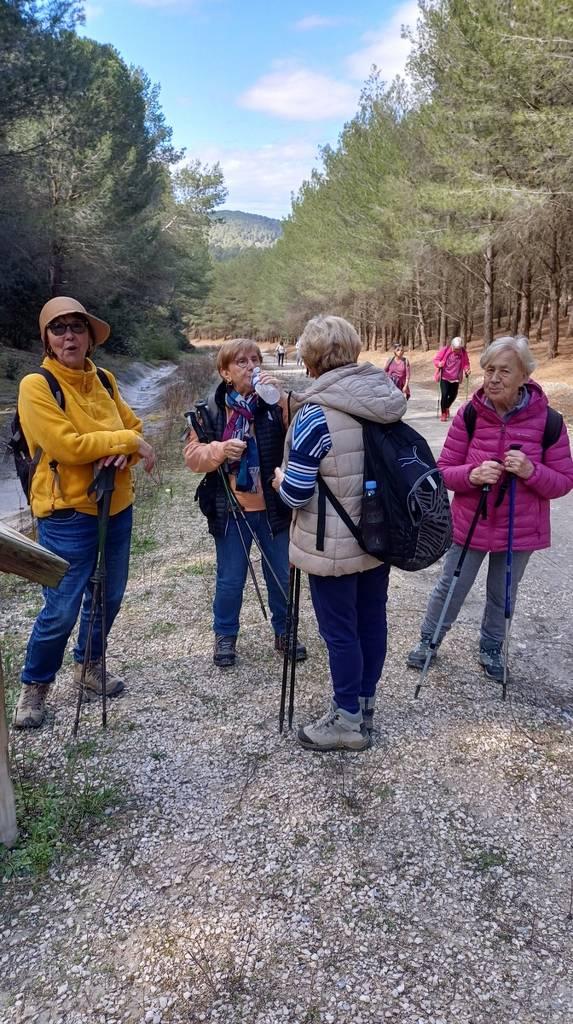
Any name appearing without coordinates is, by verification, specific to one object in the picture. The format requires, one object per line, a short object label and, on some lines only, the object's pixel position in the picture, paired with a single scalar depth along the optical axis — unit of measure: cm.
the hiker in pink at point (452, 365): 1123
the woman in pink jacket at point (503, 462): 293
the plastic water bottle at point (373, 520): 241
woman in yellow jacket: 270
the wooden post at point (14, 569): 206
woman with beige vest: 235
